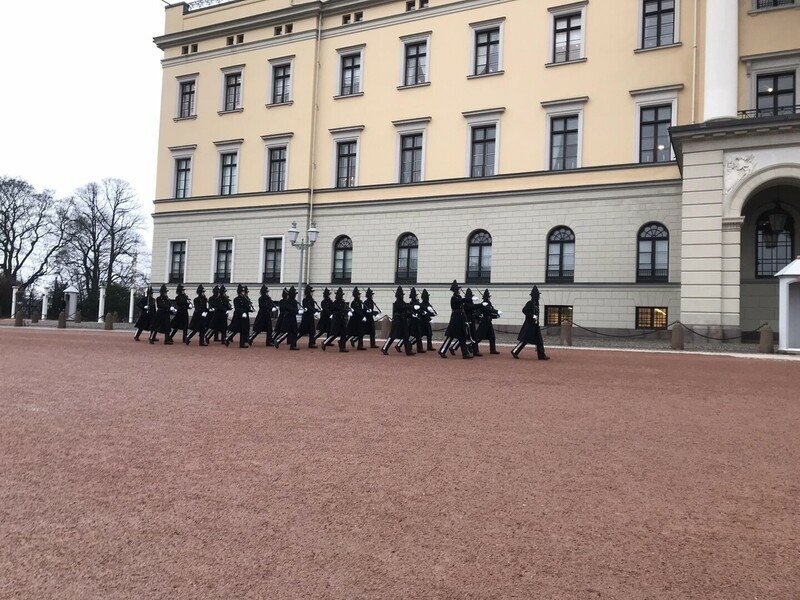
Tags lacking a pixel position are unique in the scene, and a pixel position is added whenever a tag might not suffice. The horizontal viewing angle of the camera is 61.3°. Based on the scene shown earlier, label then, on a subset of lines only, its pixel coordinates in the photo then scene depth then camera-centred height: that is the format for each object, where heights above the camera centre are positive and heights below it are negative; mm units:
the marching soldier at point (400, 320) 17219 +126
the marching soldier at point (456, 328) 16359 -16
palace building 22453 +7688
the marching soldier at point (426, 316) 18062 +262
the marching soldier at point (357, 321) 18703 +64
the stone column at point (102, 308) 41262 +300
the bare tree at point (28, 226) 56688 +7283
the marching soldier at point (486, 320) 17281 +201
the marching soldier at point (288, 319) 18719 +33
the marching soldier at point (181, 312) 20344 +124
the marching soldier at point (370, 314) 19125 +265
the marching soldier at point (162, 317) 20766 -48
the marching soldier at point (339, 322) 18138 +8
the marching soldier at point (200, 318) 20120 -38
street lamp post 26891 +3433
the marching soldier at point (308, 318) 19172 +88
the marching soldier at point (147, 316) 22044 -44
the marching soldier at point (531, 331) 15992 -30
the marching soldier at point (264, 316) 19703 +91
